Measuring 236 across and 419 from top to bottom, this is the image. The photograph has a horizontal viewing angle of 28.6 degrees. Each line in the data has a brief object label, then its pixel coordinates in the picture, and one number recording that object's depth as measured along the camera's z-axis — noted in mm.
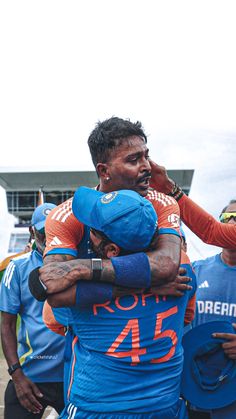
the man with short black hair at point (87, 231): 1775
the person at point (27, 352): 3152
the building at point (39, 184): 63406
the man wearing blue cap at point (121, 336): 1756
